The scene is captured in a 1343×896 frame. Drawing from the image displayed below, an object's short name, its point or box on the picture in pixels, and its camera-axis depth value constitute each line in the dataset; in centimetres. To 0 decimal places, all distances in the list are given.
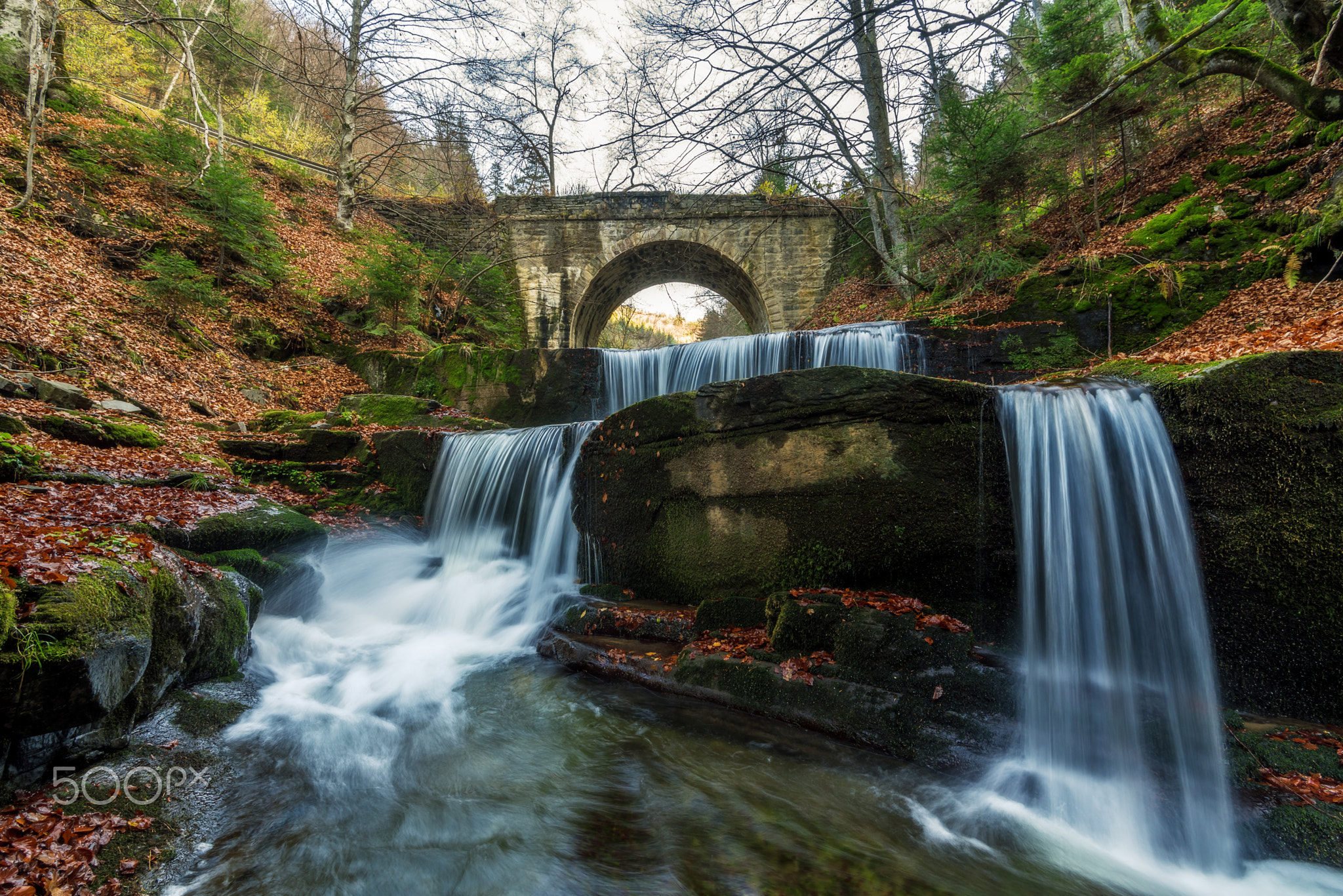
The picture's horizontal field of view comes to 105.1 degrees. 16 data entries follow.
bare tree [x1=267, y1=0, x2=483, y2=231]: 1017
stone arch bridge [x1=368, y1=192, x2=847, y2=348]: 1448
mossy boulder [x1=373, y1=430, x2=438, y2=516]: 741
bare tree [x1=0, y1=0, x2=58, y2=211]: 539
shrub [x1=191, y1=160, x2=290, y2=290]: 930
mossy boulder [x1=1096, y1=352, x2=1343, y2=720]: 284
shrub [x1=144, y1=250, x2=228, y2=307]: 805
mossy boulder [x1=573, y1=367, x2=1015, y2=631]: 385
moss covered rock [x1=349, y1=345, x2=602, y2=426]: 991
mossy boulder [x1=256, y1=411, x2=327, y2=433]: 780
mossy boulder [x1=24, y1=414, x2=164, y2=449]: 504
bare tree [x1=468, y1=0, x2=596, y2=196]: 1170
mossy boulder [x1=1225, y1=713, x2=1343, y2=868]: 217
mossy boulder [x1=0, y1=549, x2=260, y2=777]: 198
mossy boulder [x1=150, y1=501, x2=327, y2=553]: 429
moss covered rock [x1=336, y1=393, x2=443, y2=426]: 885
